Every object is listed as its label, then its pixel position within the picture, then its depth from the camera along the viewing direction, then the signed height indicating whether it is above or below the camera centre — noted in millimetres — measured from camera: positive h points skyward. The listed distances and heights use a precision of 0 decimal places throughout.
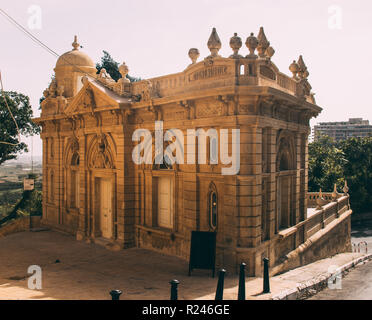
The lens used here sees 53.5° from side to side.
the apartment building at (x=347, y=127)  148000 +13801
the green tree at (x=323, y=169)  32125 -750
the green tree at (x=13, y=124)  30719 +3395
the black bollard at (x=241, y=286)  8039 -2734
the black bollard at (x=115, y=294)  6223 -2222
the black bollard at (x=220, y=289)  7680 -2673
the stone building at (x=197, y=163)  10672 -65
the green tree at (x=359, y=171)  37062 -1144
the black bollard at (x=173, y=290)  7091 -2481
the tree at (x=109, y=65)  34188 +9073
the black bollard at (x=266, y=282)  8854 -2945
